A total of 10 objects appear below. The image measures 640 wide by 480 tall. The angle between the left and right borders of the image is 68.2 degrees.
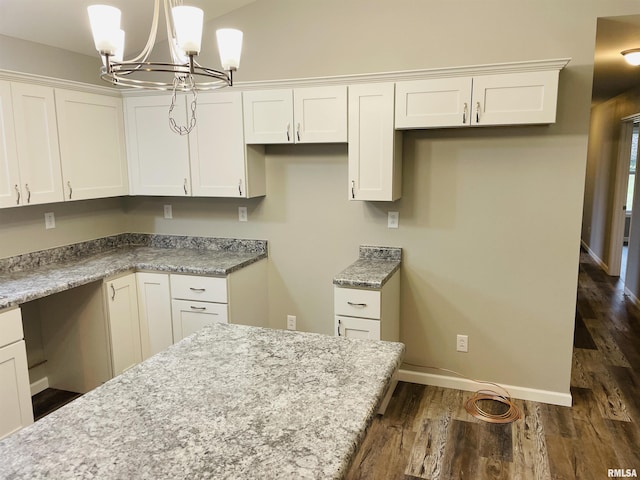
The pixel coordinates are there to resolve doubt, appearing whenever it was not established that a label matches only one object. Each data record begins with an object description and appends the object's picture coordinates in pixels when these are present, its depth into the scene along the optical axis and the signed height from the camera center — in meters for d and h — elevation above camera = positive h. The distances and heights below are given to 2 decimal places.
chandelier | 1.51 +0.45
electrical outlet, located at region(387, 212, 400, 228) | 3.39 -0.32
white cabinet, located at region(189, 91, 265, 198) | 3.39 +0.17
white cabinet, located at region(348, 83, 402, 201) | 3.02 +0.20
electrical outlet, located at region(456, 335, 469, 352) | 3.37 -1.20
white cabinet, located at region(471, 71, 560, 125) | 2.73 +0.44
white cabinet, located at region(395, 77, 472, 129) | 2.87 +0.43
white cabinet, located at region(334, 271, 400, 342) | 2.93 -0.86
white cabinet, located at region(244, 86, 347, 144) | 3.14 +0.40
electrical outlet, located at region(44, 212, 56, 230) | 3.38 -0.31
